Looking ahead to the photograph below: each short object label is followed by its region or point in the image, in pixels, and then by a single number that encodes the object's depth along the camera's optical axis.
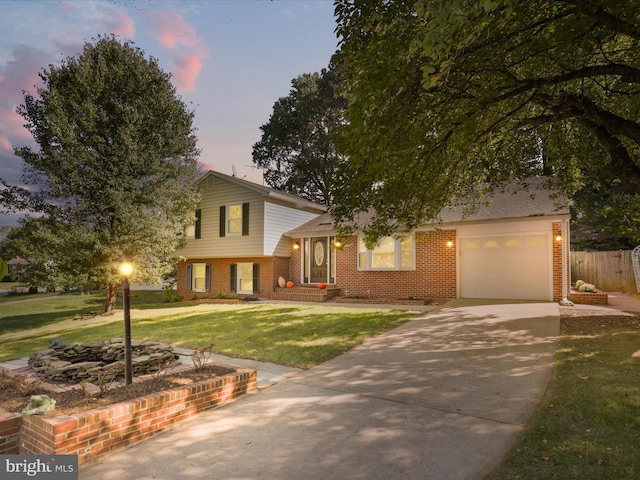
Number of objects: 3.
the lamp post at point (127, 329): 4.50
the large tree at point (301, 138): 31.12
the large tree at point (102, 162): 12.74
